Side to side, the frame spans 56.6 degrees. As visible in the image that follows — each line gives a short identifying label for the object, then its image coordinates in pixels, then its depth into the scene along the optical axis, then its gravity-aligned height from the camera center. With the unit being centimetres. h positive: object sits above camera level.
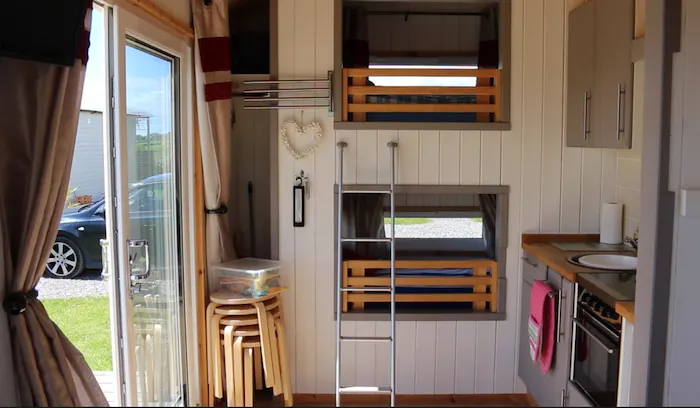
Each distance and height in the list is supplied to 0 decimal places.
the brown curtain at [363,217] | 400 -33
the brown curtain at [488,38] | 391 +76
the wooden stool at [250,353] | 358 -105
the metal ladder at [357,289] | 372 -74
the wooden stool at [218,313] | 361 -84
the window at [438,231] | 401 -42
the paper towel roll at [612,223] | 372 -34
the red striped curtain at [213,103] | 362 +34
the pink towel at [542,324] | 322 -81
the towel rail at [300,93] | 382 +41
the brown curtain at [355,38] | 394 +76
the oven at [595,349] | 264 -79
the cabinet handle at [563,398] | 305 -110
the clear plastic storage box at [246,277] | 364 -64
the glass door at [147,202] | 262 -18
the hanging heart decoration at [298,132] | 384 +16
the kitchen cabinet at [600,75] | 303 +45
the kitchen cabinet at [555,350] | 308 -94
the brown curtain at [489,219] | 398 -34
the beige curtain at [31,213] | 174 -14
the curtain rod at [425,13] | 395 +91
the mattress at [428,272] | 394 -66
